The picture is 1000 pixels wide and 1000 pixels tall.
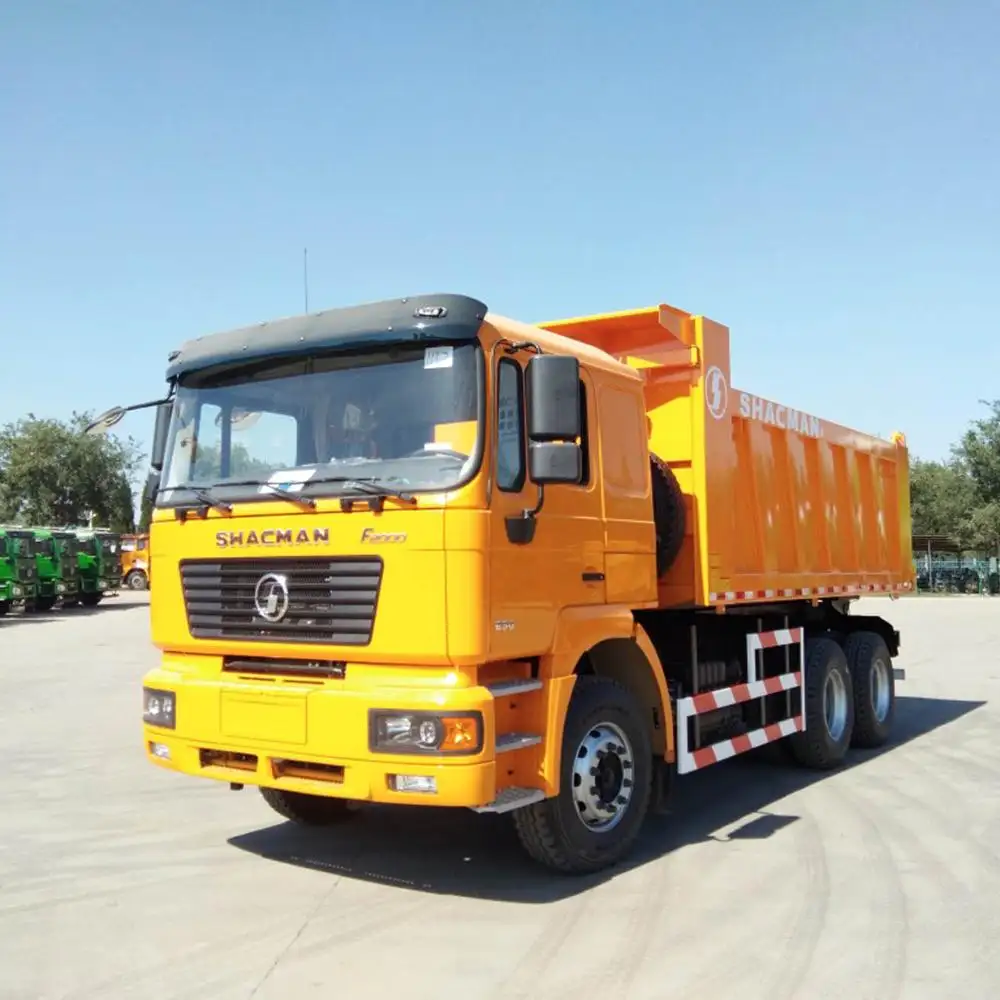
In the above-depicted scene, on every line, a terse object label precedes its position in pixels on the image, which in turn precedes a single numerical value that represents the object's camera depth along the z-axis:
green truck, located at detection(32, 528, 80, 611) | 32.88
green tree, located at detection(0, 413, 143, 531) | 56.59
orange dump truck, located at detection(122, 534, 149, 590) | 49.12
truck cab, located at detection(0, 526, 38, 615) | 29.83
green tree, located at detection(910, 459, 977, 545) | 46.12
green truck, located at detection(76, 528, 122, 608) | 35.78
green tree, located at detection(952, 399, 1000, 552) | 43.44
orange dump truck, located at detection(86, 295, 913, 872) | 4.86
